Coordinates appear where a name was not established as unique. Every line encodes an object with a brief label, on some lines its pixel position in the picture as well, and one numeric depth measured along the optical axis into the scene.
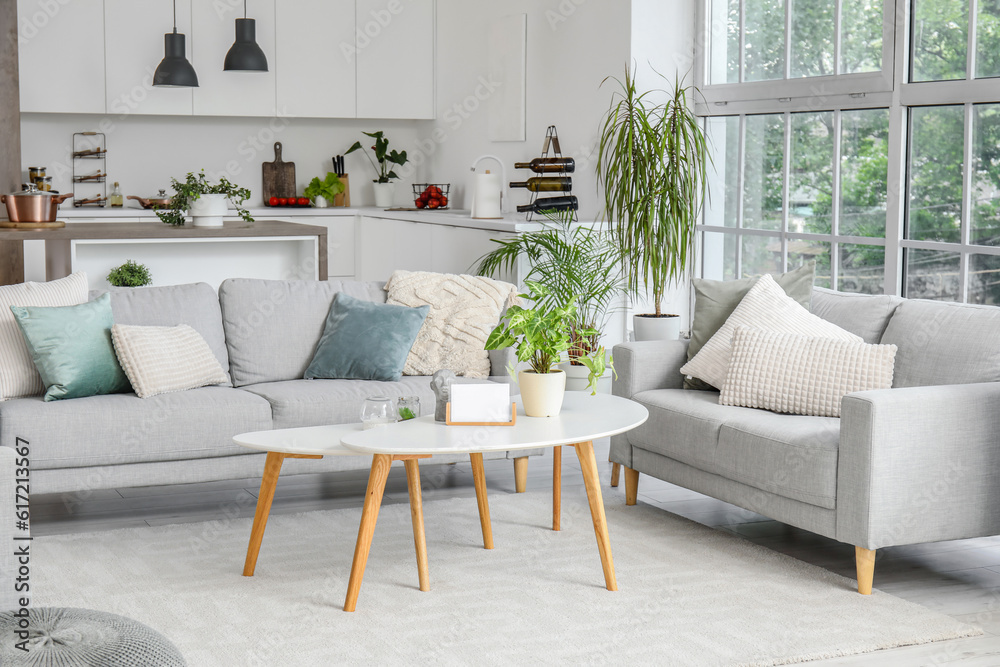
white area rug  2.63
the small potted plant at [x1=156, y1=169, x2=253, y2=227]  5.68
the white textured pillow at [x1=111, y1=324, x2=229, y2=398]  3.68
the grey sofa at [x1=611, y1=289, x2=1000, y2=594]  2.98
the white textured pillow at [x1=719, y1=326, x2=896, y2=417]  3.41
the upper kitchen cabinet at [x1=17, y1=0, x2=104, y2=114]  7.13
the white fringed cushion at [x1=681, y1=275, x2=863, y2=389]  3.70
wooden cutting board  8.26
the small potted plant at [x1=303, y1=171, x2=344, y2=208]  8.23
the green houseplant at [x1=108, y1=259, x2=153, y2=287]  5.70
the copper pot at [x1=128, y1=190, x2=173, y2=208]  7.02
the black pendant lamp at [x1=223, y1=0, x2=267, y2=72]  6.86
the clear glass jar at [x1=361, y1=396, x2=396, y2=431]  3.07
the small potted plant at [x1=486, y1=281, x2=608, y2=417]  3.12
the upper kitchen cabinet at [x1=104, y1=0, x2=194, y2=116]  7.36
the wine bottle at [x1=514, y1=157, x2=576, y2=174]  6.28
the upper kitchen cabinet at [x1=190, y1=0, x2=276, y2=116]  7.60
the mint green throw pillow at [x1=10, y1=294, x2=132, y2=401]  3.59
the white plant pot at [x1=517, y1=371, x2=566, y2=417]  3.15
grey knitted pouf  1.77
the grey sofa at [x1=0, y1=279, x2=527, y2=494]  3.43
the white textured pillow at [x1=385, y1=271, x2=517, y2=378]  4.19
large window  4.33
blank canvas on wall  6.95
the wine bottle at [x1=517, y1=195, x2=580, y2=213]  6.09
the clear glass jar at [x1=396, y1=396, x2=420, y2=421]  3.15
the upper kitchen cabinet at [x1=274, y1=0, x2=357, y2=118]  7.82
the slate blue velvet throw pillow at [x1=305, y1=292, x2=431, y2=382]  4.05
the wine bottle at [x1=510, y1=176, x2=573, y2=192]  6.25
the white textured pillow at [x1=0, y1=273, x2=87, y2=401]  3.64
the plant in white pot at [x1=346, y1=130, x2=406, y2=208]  8.27
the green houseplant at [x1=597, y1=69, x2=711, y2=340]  5.30
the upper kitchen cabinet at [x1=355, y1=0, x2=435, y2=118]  8.02
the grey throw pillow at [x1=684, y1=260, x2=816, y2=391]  3.93
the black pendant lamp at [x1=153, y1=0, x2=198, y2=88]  6.70
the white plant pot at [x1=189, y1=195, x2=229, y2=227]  5.67
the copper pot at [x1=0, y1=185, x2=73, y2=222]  5.46
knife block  8.41
